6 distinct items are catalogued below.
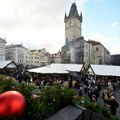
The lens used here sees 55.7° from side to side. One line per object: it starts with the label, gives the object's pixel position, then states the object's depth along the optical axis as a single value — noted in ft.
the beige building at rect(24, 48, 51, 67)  196.74
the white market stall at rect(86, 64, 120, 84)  41.76
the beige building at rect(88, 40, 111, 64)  143.75
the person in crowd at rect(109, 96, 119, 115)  17.89
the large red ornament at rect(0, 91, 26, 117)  5.62
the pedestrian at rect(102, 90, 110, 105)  21.53
